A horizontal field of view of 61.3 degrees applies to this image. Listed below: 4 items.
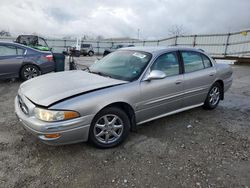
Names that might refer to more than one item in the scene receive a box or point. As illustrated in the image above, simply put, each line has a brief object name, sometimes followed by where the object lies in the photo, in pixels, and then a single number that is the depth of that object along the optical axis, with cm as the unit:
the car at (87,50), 2772
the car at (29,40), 1587
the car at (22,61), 654
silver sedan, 263
